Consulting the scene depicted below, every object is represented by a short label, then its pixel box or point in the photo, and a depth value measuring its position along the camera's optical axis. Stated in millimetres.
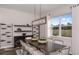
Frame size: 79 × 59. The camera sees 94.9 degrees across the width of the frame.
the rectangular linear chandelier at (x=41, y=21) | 2515
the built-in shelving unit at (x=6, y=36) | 2133
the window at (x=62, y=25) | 2136
